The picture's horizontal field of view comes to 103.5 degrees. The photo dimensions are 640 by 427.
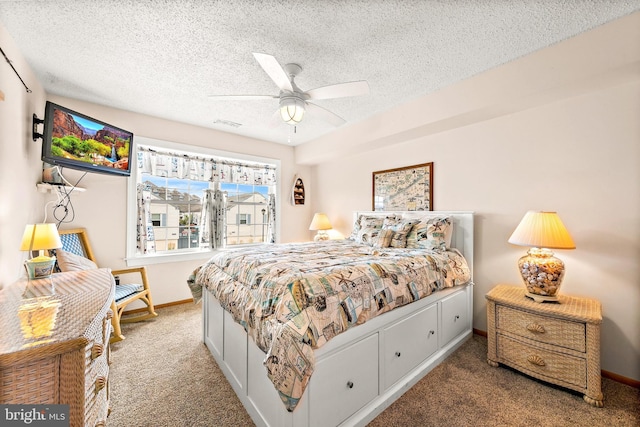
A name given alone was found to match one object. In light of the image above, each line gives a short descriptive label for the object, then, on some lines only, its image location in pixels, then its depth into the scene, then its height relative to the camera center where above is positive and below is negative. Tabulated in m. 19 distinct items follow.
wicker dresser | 0.86 -0.49
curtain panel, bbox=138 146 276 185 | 3.54 +0.75
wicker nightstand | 1.77 -0.93
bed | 1.33 -0.70
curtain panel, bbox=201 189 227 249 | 4.05 -0.03
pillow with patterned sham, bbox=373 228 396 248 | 2.93 -0.25
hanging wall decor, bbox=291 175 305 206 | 4.94 +0.48
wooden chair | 2.57 -0.85
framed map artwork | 3.29 +0.40
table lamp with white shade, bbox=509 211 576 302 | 1.99 -0.22
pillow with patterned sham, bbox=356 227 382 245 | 3.14 -0.23
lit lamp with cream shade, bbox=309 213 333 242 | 4.46 -0.15
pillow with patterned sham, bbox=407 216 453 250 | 2.70 -0.18
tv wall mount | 2.20 +0.77
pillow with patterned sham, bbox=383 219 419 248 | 2.88 -0.19
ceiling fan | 1.87 +1.00
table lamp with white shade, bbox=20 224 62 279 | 1.71 -0.22
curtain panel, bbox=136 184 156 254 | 3.45 -0.13
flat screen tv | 2.08 +0.68
